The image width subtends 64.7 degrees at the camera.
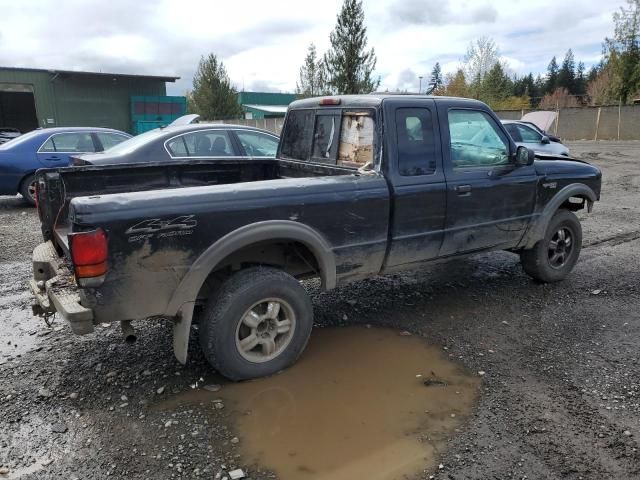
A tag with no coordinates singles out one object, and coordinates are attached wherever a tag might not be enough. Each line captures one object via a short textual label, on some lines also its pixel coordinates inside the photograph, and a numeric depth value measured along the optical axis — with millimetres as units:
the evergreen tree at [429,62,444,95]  106350
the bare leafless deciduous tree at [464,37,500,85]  48750
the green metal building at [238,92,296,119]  62716
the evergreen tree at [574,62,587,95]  76188
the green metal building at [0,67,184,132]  32188
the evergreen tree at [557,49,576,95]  78875
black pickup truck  3010
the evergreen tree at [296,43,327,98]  29797
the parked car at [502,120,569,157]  12883
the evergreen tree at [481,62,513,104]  46531
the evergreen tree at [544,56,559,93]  80250
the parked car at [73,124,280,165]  7504
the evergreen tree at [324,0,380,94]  23562
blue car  9523
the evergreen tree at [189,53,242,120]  37906
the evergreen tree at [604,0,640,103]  35750
